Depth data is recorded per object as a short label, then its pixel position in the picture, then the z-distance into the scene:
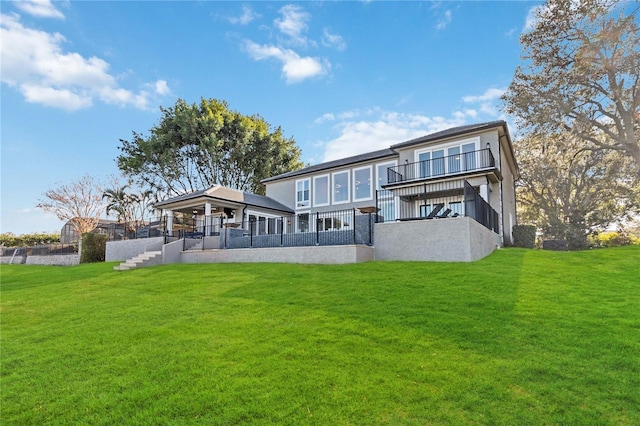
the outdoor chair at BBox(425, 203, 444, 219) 13.62
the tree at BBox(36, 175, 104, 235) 31.42
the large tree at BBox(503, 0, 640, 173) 19.03
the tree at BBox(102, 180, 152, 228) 34.56
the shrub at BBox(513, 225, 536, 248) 20.66
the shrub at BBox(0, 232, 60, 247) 37.92
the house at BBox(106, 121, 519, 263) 13.61
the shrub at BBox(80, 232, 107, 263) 23.62
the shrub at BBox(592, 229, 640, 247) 24.89
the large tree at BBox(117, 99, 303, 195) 34.19
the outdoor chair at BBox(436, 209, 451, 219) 13.73
